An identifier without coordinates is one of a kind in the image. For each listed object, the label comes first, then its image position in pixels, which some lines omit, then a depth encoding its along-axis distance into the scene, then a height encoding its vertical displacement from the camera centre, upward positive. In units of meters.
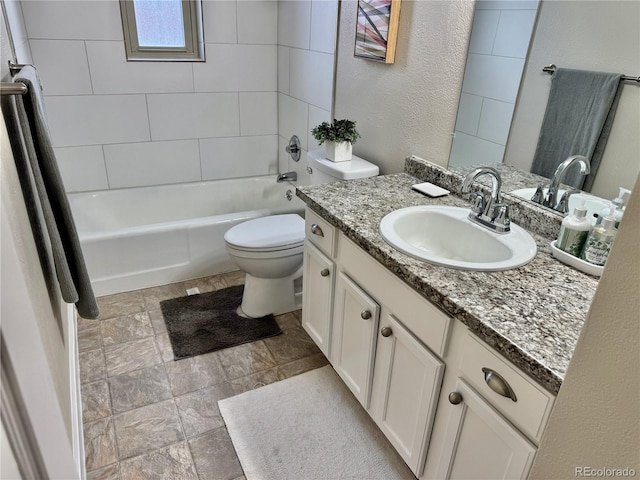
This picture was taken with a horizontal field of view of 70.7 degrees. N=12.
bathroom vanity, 0.99 -0.72
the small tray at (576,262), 1.22 -0.55
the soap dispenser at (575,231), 1.25 -0.47
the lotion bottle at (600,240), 1.18 -0.47
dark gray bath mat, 2.18 -1.39
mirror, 1.20 -0.09
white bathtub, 2.50 -1.14
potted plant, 2.10 -0.44
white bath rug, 1.59 -1.40
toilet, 2.15 -0.97
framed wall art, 1.88 +0.03
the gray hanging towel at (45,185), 1.06 -0.39
